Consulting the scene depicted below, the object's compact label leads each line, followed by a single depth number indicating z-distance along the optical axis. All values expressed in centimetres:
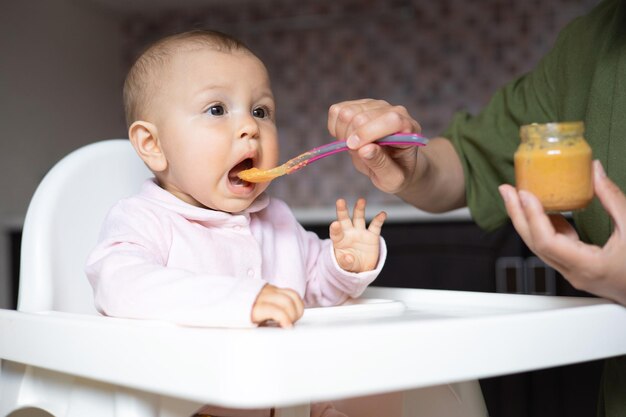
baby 90
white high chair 53
